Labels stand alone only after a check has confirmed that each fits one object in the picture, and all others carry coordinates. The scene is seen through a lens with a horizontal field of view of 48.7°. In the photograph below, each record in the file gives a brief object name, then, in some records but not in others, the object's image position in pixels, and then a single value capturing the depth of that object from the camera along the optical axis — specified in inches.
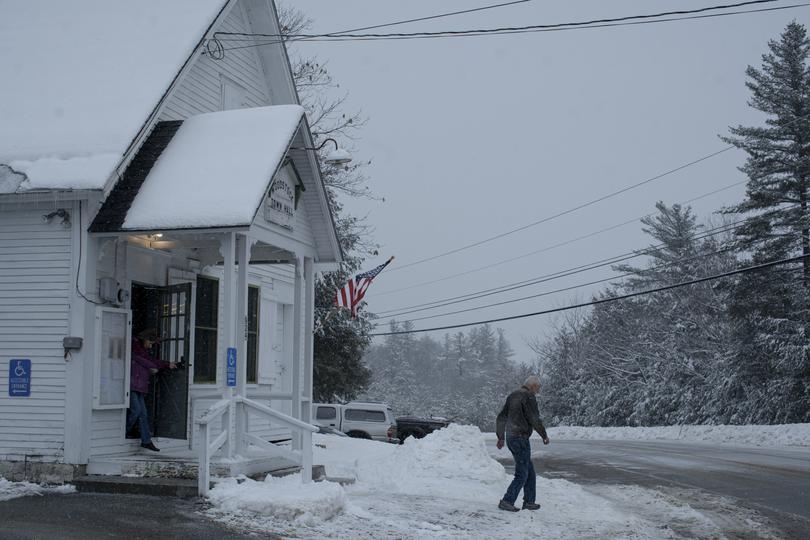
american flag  990.4
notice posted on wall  480.1
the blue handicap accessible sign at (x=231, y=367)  451.5
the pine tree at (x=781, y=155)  1552.7
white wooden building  455.8
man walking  462.3
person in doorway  499.8
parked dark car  1346.0
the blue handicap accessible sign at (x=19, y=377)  460.4
